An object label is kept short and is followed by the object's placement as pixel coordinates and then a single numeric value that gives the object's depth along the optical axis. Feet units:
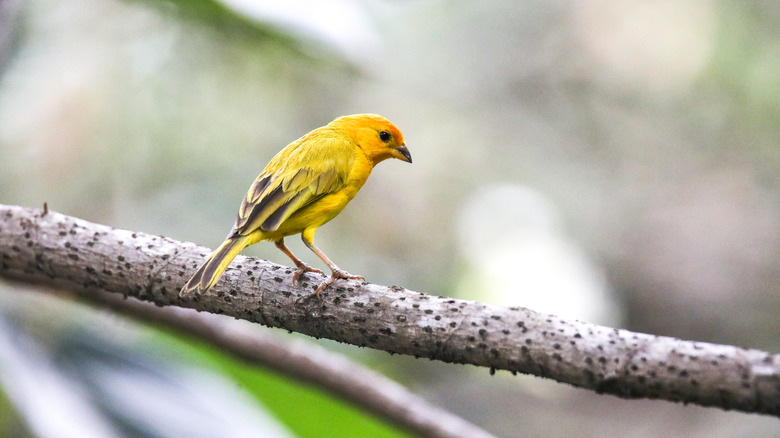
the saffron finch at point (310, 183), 22.16
